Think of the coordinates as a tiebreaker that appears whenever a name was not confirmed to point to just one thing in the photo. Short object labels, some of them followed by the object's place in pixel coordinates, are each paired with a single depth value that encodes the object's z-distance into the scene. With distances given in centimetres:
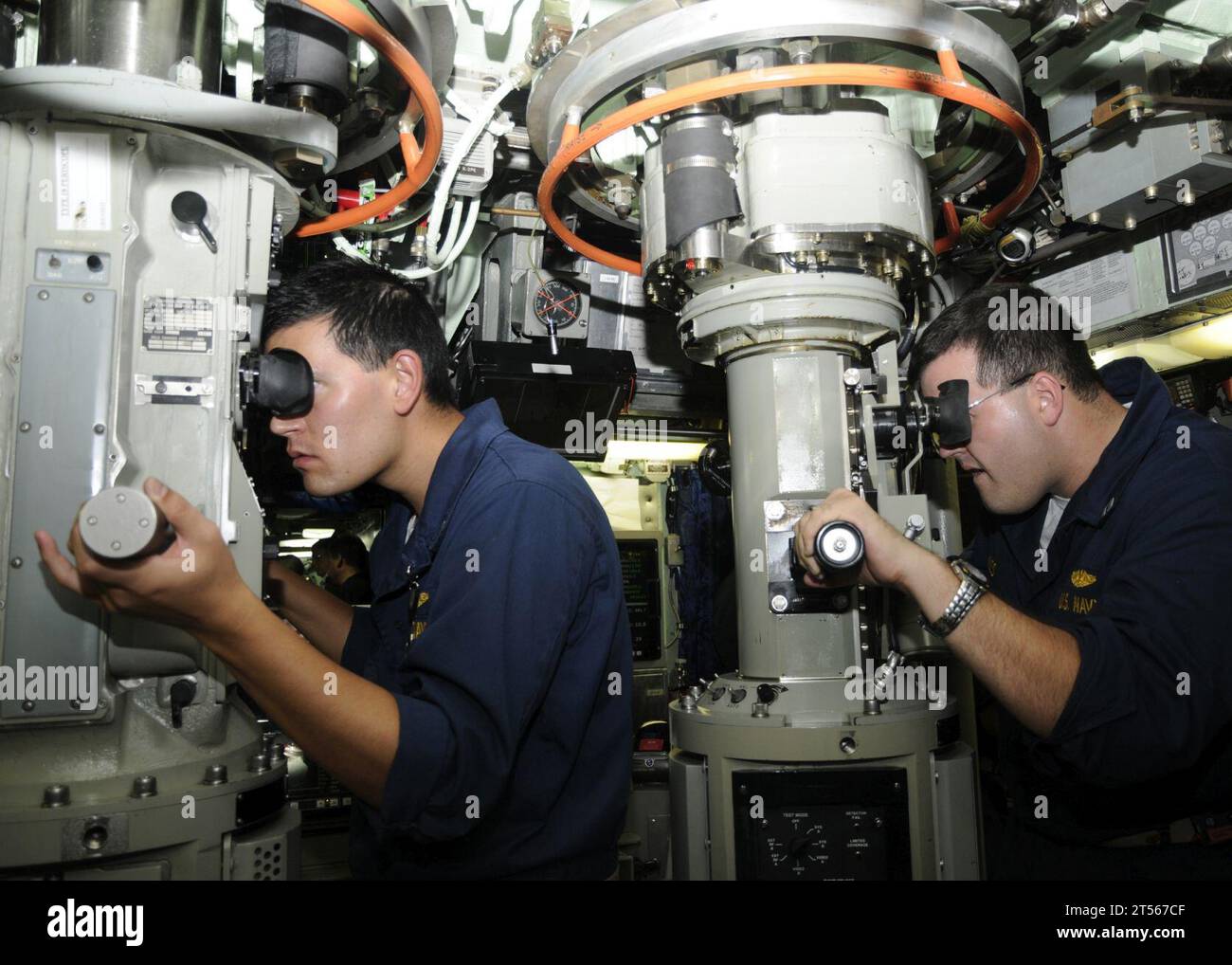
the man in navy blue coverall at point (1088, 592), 161
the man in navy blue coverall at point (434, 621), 120
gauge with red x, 288
